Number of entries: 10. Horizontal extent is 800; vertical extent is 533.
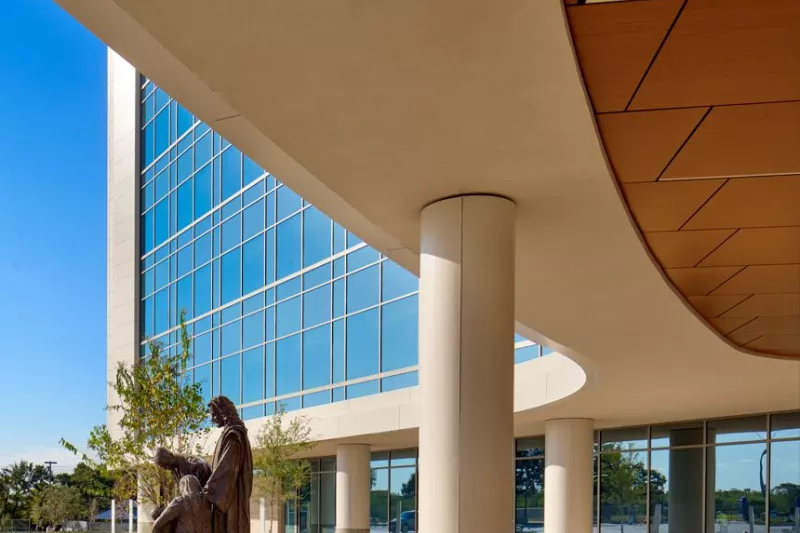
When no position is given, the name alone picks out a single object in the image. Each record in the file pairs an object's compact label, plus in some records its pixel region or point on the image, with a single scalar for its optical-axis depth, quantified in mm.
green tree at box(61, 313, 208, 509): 16391
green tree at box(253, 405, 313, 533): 30844
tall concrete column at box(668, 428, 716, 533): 23312
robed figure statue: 7664
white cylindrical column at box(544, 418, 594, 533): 22766
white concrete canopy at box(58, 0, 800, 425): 4742
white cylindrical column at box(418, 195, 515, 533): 7383
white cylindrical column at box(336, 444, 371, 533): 31094
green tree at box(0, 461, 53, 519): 81750
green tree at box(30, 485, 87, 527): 69625
